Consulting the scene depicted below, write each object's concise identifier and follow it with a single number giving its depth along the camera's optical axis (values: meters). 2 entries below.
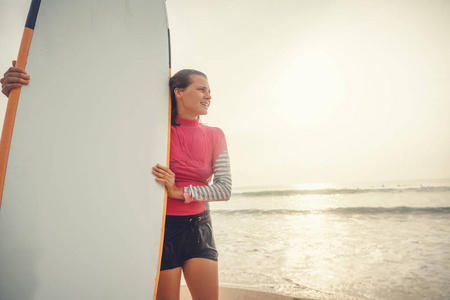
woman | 1.10
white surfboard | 1.01
